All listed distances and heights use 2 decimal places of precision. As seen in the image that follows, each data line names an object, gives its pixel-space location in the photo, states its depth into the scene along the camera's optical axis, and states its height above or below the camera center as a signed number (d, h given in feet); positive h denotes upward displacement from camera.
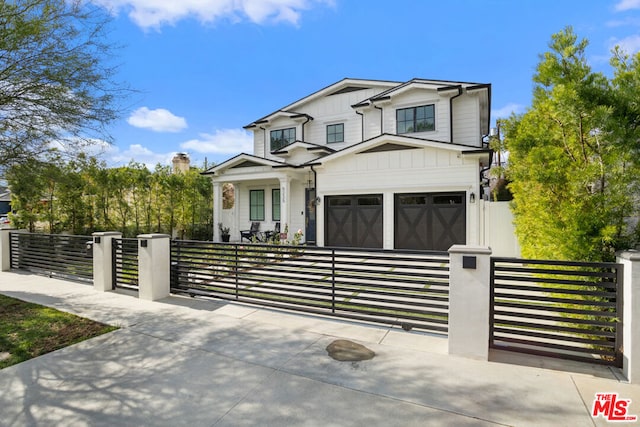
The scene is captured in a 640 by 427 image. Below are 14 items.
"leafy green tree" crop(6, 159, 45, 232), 19.07 +2.11
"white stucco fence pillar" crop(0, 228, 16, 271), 29.94 -3.70
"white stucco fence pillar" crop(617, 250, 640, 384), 9.48 -3.27
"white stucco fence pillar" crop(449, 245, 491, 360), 11.37 -3.38
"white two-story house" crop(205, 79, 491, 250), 34.42 +5.37
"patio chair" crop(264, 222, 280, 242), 40.99 -3.19
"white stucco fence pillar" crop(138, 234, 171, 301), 19.30 -3.53
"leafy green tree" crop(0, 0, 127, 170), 15.94 +7.47
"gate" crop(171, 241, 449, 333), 13.73 -4.17
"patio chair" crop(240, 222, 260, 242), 45.60 -3.19
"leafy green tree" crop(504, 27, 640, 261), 10.83 +1.97
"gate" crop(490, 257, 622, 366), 10.43 -3.68
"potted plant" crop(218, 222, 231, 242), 49.44 -3.59
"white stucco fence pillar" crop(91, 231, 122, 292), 21.79 -3.55
